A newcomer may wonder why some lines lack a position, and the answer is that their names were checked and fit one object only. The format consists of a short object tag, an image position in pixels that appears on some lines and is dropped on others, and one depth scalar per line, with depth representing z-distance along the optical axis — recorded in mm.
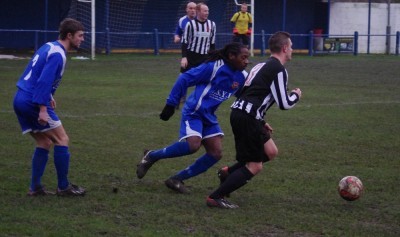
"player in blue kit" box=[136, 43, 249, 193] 12866
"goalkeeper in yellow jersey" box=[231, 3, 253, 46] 48711
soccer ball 12386
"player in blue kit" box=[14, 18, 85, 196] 11984
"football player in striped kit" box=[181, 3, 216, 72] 25345
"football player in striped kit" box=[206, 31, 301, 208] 11876
